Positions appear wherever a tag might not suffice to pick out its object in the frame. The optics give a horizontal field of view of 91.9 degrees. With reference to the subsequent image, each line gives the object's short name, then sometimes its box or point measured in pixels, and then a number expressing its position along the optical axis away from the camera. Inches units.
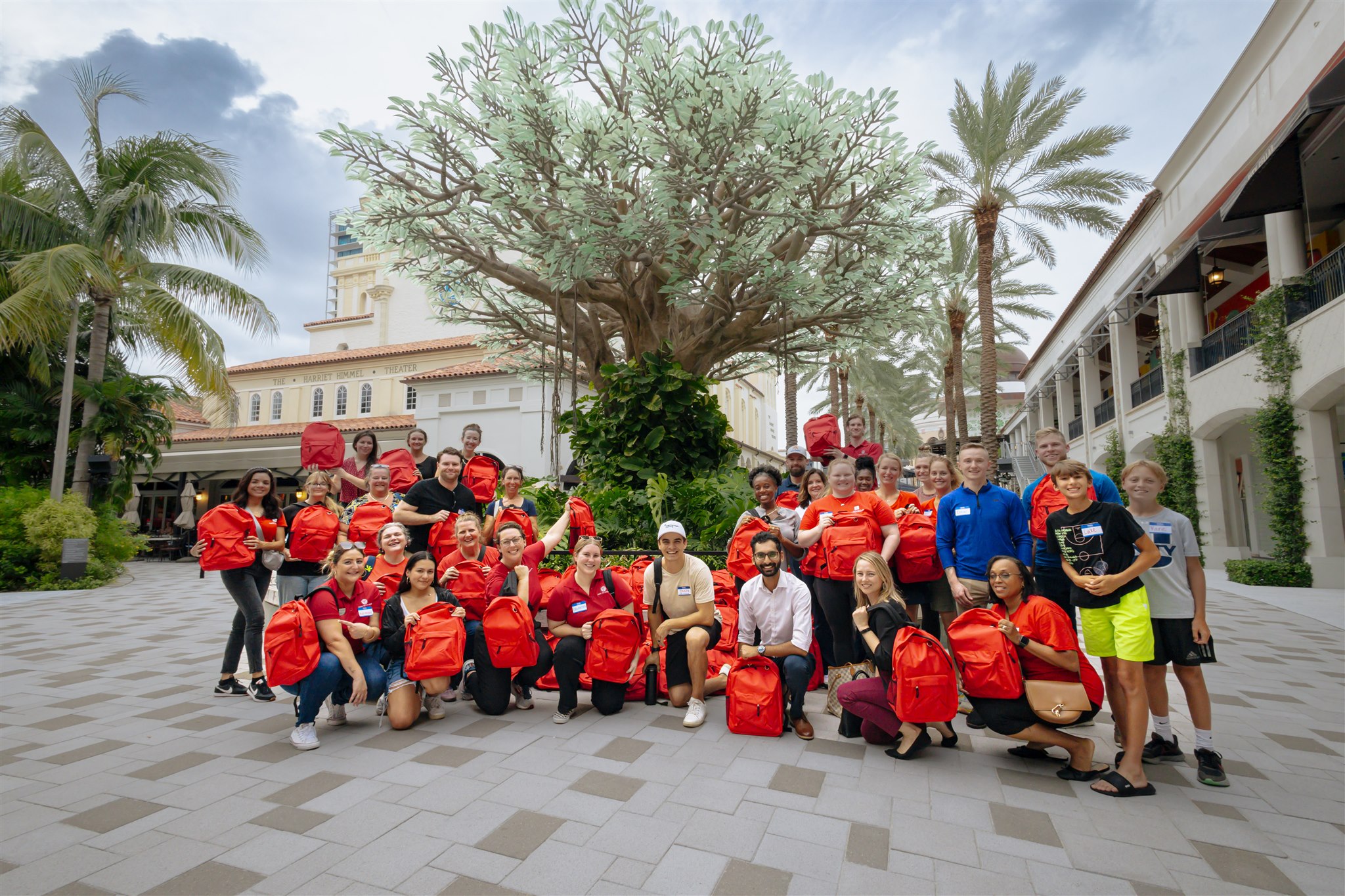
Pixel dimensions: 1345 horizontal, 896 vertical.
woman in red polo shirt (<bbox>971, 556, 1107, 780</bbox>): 152.8
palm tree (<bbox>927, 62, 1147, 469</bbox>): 658.2
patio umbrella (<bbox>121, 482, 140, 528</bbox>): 1105.4
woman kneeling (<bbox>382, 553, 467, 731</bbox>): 187.5
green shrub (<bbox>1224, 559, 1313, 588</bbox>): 515.2
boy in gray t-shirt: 149.6
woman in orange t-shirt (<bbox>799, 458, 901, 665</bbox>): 195.5
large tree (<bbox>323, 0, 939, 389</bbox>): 339.0
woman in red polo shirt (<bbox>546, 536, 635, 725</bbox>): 200.1
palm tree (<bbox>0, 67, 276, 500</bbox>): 577.6
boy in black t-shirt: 143.5
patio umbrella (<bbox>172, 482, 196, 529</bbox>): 893.2
